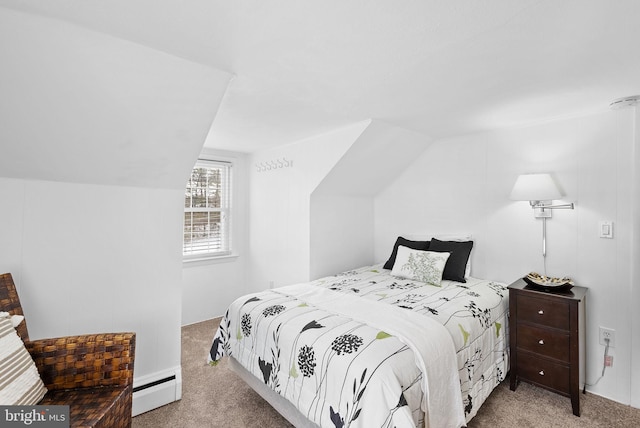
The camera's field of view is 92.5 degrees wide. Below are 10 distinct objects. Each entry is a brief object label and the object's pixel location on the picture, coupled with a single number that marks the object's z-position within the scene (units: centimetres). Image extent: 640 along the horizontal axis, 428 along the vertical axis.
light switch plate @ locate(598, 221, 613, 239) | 238
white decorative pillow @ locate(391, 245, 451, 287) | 279
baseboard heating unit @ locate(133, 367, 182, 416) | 209
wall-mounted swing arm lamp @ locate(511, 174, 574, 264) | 249
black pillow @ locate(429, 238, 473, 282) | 285
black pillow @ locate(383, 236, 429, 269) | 326
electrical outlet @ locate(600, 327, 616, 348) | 235
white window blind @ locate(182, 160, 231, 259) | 391
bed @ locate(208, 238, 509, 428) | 148
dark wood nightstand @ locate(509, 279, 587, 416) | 209
